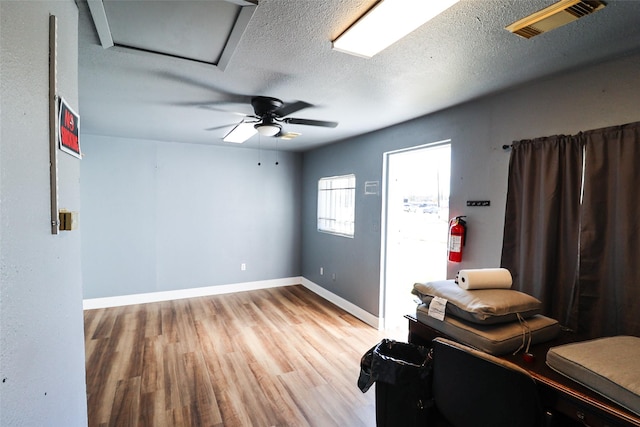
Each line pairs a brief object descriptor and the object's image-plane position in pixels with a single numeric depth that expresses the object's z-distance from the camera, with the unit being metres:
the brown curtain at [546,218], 1.99
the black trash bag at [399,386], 1.68
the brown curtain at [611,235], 1.71
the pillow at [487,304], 1.62
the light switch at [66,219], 1.17
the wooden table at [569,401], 1.12
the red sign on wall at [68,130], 1.16
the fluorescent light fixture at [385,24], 1.27
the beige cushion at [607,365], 1.12
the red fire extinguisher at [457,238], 2.71
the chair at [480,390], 1.18
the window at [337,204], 4.49
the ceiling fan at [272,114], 2.62
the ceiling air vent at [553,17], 1.31
